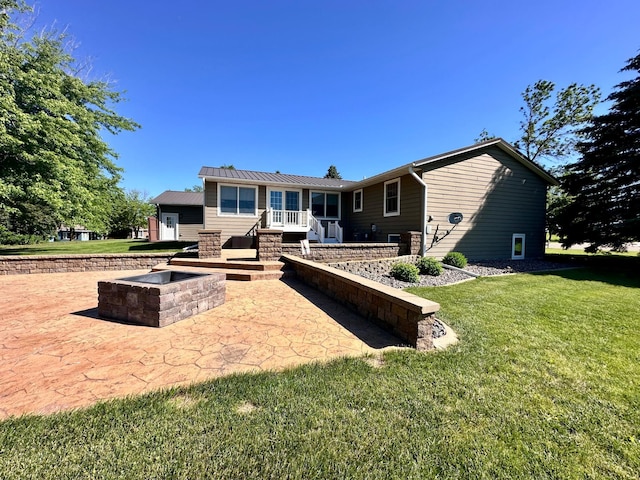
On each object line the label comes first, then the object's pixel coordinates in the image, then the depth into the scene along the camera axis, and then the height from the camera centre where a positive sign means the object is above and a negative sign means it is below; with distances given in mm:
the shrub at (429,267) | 7238 -933
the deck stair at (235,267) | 6395 -981
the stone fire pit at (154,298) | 3426 -970
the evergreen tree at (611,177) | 9789 +2501
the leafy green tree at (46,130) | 8453 +3671
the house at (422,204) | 9344 +1314
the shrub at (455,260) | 8266 -826
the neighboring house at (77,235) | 28322 -621
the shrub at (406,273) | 6520 -1008
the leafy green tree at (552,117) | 17125 +8544
